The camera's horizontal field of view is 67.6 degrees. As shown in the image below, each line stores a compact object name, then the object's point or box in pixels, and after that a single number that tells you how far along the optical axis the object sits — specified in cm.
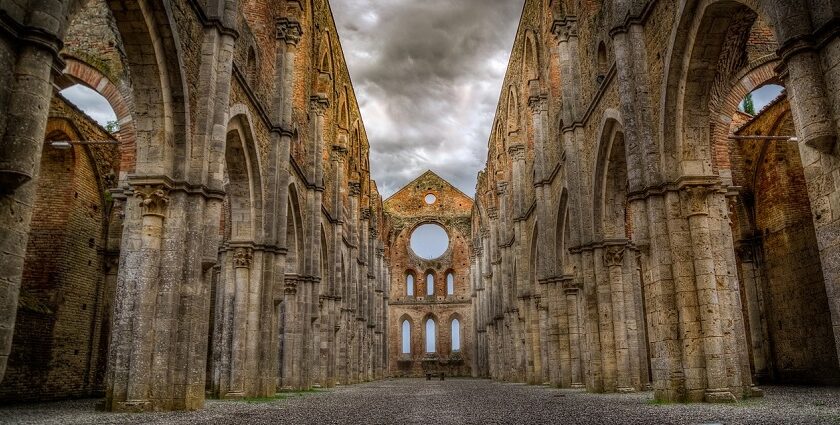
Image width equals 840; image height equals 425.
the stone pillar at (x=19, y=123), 568
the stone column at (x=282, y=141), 1712
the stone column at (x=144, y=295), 979
